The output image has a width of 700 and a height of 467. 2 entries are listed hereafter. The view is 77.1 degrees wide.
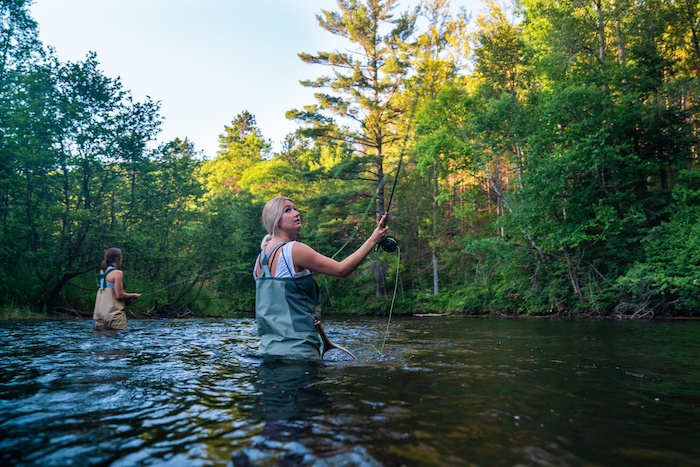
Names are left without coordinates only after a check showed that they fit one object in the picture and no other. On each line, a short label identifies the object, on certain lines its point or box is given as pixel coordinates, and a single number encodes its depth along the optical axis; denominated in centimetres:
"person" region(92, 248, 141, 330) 813
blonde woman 411
